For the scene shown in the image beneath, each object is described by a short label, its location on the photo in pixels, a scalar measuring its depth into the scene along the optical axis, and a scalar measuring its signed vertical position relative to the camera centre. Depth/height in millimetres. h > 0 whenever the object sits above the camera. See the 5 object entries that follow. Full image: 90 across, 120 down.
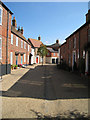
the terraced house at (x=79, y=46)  10596 +2012
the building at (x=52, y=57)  45594 +1603
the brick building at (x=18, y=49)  15898 +2182
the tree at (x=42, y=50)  27762 +2884
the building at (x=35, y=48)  38244 +4919
